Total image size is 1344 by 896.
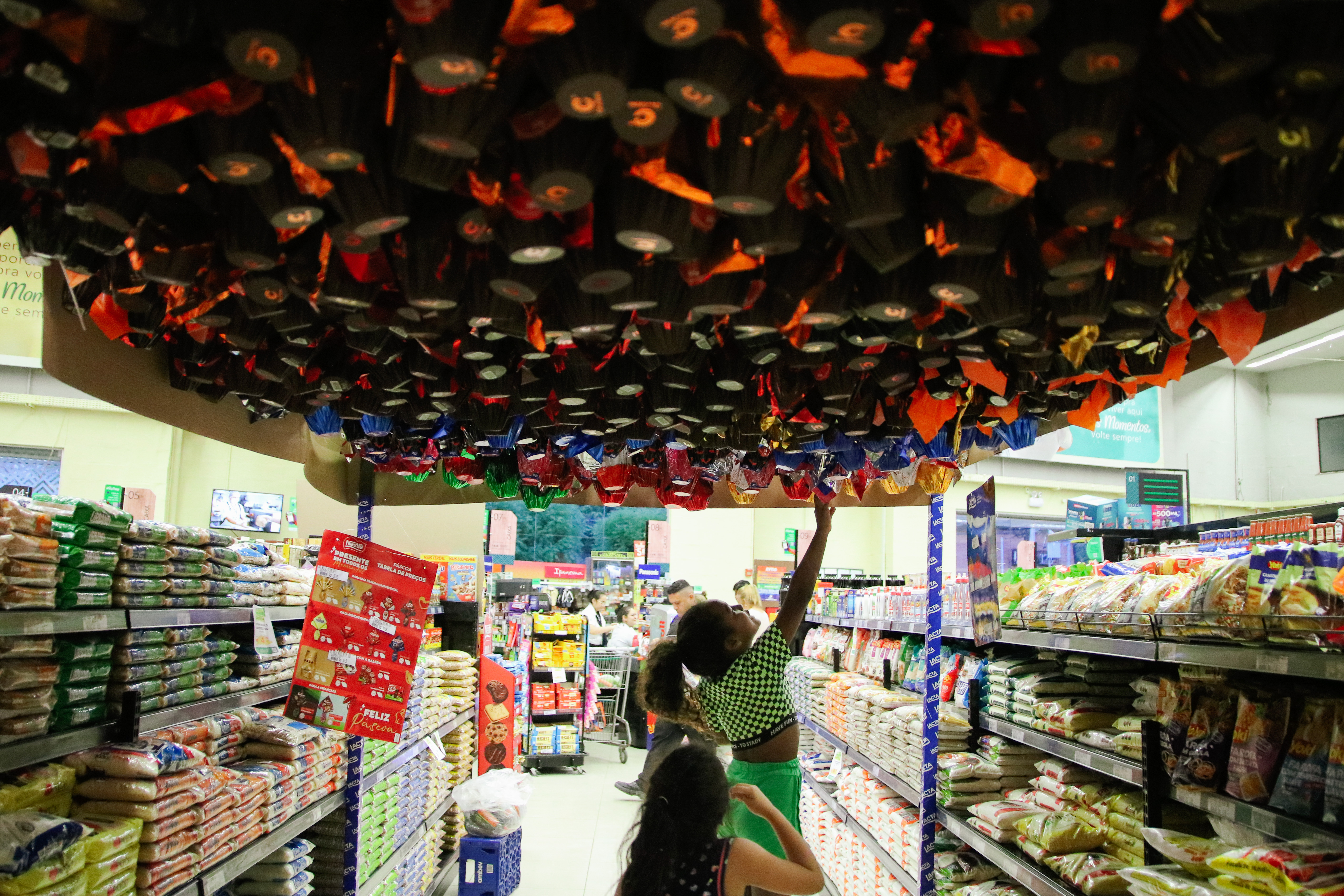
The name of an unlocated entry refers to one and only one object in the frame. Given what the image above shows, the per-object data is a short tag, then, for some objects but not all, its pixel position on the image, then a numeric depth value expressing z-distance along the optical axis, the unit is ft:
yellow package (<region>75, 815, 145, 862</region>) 6.63
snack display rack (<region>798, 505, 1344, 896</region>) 5.91
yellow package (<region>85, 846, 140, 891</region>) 6.54
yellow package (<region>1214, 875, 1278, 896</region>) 5.59
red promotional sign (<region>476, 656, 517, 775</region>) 20.62
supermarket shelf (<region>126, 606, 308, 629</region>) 8.08
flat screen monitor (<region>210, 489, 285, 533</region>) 49.57
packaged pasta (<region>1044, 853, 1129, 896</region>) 7.88
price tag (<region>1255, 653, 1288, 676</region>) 5.91
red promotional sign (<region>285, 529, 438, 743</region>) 10.92
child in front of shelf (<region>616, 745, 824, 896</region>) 7.28
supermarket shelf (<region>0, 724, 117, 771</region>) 6.51
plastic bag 17.72
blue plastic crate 17.33
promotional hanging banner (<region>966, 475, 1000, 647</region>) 10.06
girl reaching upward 11.36
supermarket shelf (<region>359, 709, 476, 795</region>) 12.73
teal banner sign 54.03
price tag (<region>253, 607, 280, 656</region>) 10.48
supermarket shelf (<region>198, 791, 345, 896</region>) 8.20
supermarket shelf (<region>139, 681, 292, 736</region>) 8.44
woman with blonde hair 26.76
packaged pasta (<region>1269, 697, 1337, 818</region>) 6.10
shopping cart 38.86
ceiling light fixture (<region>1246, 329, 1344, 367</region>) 49.32
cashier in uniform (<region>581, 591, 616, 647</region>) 39.93
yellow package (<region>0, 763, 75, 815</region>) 6.52
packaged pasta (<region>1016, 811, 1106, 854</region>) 8.90
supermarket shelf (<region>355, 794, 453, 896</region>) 12.80
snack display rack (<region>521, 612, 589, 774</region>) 33.40
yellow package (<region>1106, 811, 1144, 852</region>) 8.47
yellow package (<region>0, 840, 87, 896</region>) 5.68
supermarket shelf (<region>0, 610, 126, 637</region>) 6.39
